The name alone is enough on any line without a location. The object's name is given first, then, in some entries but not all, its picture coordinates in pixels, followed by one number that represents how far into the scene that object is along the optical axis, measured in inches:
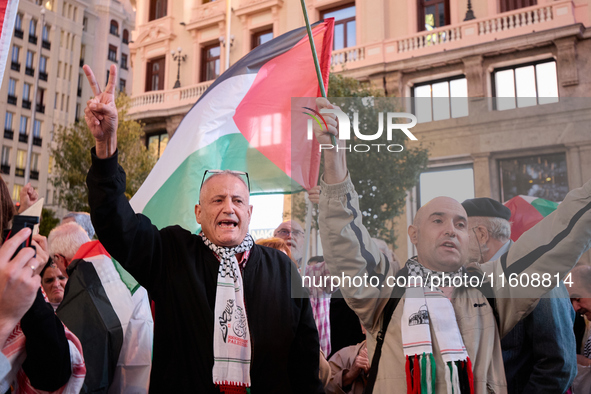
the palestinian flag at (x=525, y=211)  98.2
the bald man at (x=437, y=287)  88.7
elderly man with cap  99.7
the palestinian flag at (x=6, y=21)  109.5
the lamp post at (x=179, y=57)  810.2
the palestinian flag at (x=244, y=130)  156.6
